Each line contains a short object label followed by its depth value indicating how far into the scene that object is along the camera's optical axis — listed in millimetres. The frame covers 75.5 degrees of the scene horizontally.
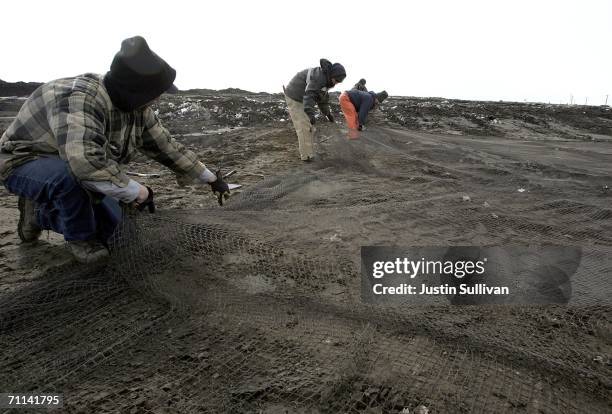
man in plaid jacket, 1899
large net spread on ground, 1342
